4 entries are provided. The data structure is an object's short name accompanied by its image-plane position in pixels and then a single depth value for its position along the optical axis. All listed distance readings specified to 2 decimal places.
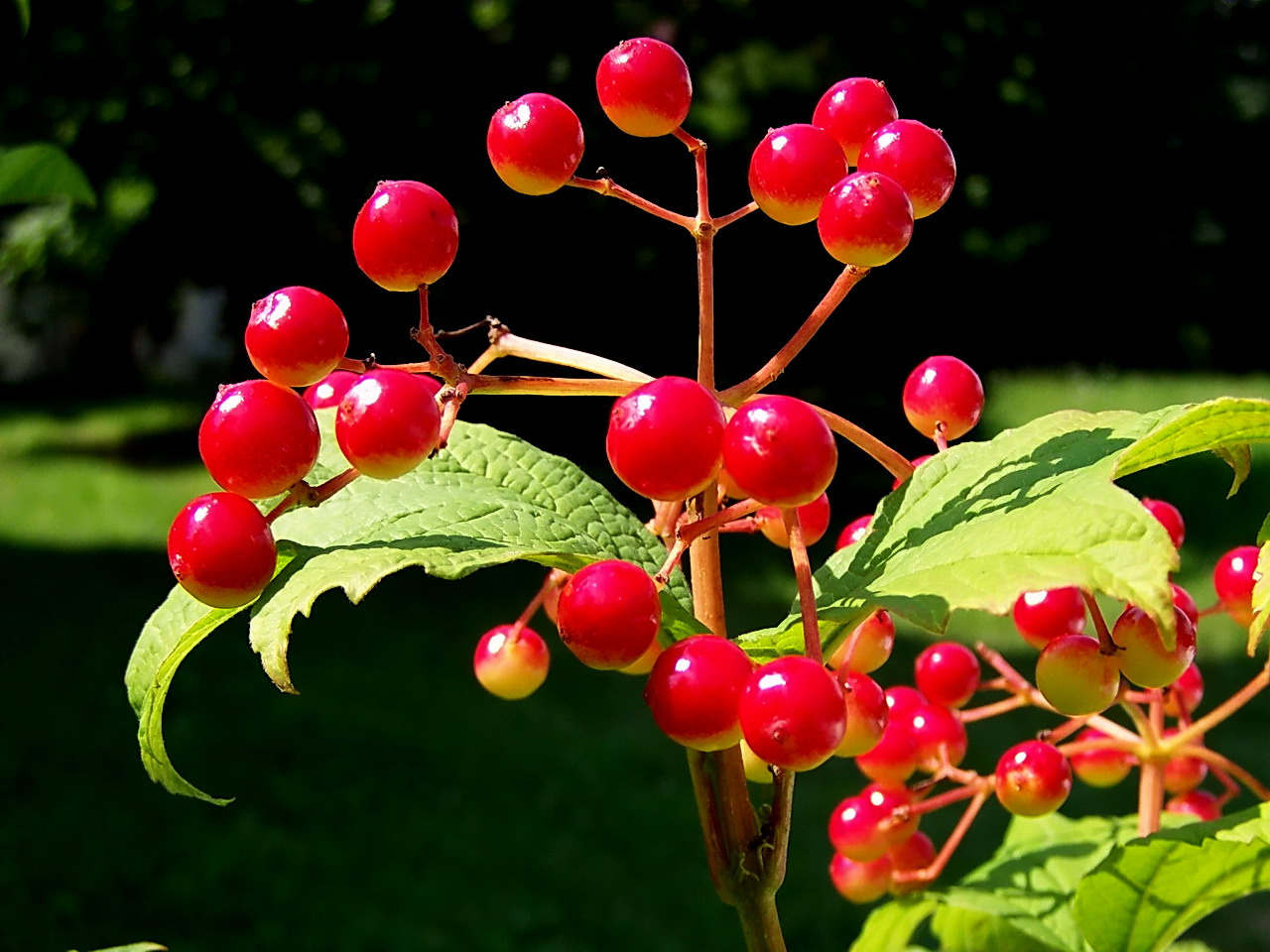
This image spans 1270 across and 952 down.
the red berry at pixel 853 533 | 0.23
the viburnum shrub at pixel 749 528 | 0.19
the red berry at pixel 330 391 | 0.23
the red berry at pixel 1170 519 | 0.24
